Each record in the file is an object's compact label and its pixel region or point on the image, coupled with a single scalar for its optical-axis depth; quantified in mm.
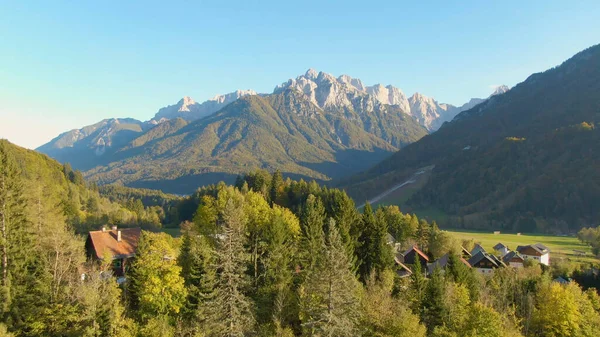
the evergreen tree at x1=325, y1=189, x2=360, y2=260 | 46469
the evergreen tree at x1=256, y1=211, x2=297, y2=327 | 40094
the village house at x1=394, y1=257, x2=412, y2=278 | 57625
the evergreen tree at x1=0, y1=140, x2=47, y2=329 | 35688
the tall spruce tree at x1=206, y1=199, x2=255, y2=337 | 36219
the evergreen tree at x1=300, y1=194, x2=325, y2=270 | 44062
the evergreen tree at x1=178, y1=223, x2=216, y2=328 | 37781
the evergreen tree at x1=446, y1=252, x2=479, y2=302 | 51094
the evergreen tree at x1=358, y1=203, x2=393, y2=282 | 48844
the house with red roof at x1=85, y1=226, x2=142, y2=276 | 47078
